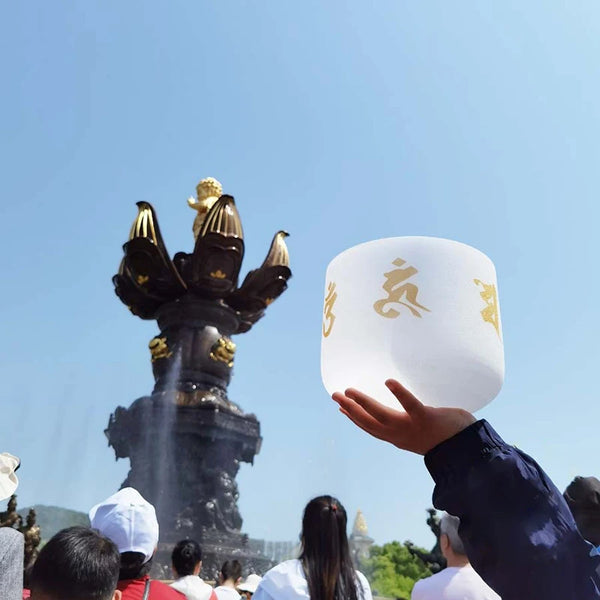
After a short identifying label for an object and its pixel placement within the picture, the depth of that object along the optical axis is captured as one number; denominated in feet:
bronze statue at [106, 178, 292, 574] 37.09
